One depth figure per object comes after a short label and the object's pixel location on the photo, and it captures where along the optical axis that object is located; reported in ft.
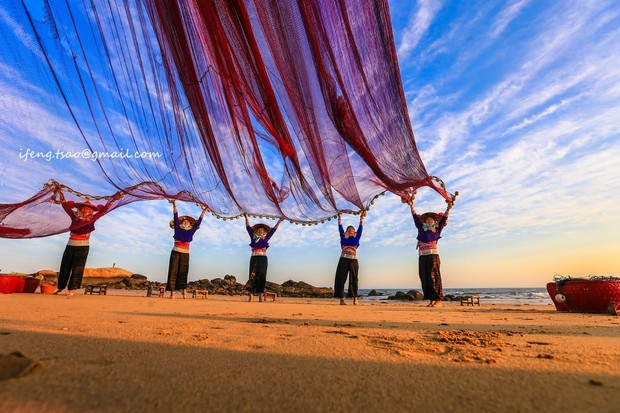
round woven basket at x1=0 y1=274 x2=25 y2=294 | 29.35
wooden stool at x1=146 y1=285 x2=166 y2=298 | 35.90
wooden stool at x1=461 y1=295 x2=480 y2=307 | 34.06
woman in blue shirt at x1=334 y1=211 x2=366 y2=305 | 32.12
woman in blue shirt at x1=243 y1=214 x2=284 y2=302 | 34.71
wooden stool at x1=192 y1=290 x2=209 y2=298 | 36.41
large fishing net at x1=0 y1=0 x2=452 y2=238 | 12.46
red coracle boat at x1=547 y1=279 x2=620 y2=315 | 20.13
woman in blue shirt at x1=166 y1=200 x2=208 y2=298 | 33.27
